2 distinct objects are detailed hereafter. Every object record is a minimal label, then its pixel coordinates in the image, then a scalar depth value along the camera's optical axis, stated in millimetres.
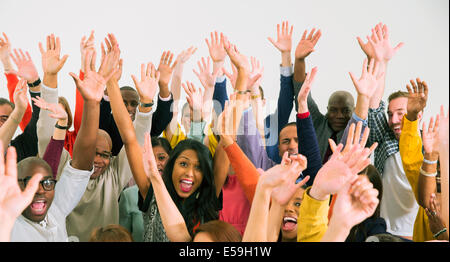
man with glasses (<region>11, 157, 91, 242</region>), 2316
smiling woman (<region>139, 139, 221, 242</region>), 2561
